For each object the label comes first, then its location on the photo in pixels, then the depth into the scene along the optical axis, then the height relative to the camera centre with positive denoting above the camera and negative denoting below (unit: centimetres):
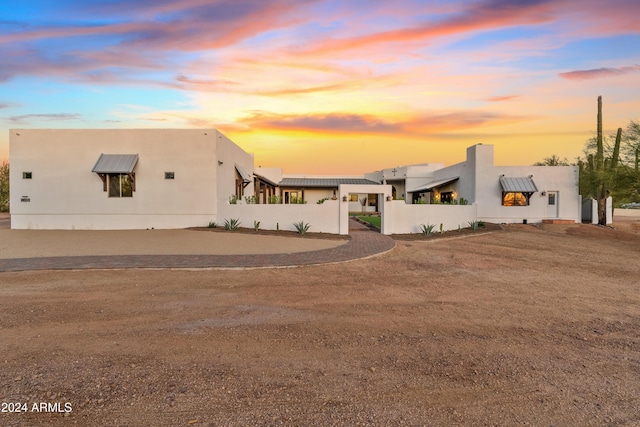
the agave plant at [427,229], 1744 -96
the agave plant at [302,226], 1667 -80
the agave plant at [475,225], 1999 -88
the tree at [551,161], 3631 +511
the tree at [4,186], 3428 +220
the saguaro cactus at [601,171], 2170 +241
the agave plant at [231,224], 1739 -72
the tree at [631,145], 2033 +382
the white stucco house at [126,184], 1798 +129
